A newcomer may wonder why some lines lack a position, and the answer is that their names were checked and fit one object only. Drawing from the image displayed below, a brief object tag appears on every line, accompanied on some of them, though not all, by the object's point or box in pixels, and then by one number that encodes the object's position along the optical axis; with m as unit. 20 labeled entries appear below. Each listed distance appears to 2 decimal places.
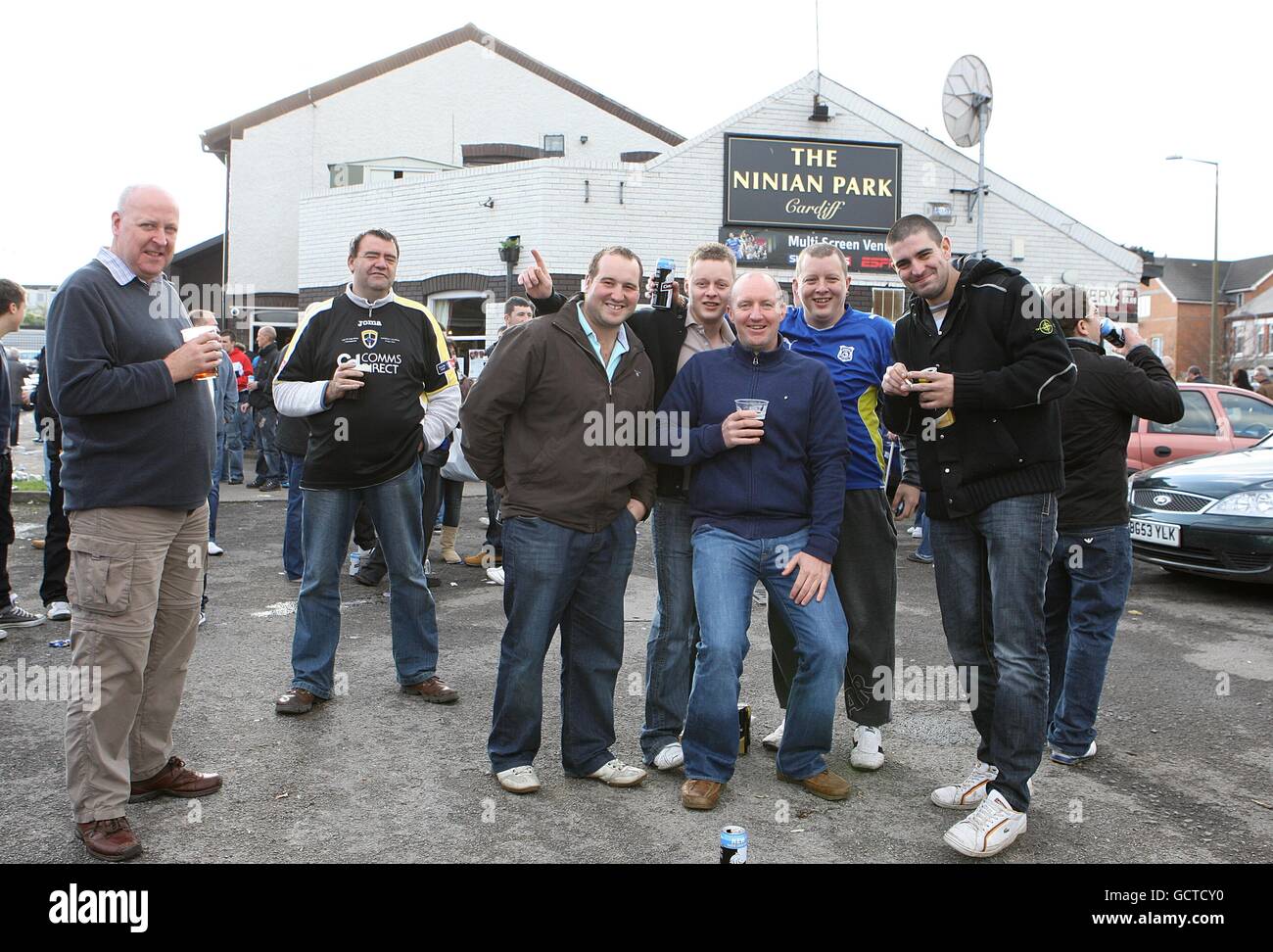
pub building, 17.77
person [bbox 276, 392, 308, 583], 7.74
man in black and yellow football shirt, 4.95
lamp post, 30.95
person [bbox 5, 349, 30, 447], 7.62
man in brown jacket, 3.95
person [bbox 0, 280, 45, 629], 6.18
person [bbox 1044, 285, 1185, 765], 4.31
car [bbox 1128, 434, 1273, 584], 7.36
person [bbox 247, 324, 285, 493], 13.51
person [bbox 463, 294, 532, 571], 8.42
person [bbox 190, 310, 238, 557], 8.82
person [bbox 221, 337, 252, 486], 13.95
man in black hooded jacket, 3.56
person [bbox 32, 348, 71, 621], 6.51
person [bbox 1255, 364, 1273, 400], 14.65
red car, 10.52
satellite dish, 15.11
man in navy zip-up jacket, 3.87
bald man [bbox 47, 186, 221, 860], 3.39
